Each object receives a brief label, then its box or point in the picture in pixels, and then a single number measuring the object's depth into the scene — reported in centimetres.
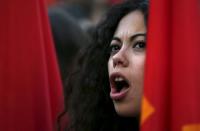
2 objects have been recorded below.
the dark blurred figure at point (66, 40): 598
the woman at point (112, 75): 390
